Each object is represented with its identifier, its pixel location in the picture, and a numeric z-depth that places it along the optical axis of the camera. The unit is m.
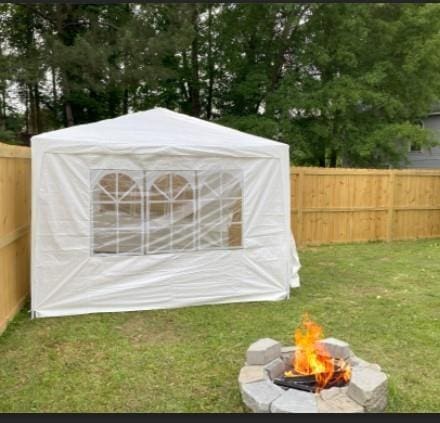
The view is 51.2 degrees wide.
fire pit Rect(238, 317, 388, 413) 2.90
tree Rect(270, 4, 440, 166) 13.44
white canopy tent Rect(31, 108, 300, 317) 4.91
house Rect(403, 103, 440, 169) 18.75
